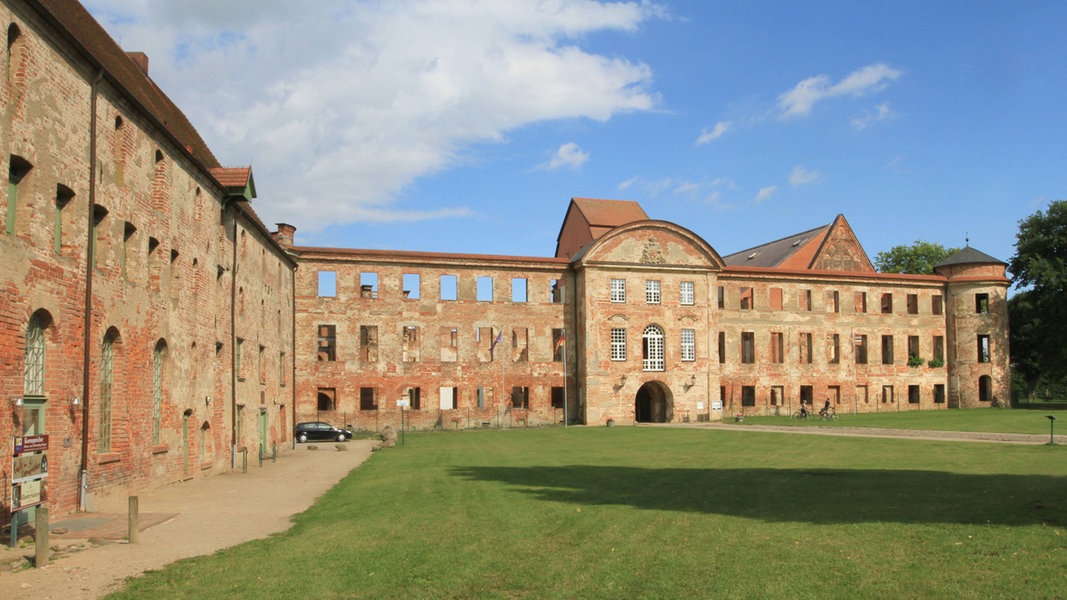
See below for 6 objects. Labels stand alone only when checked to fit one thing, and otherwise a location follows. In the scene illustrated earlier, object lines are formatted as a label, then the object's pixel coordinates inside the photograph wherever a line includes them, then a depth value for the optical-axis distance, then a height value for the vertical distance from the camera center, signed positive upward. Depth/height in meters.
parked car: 46.75 -3.41
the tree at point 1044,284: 61.94 +5.09
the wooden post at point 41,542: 11.86 -2.25
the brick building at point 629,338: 53.06 +1.55
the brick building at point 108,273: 14.71 +2.06
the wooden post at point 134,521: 14.28 -2.41
